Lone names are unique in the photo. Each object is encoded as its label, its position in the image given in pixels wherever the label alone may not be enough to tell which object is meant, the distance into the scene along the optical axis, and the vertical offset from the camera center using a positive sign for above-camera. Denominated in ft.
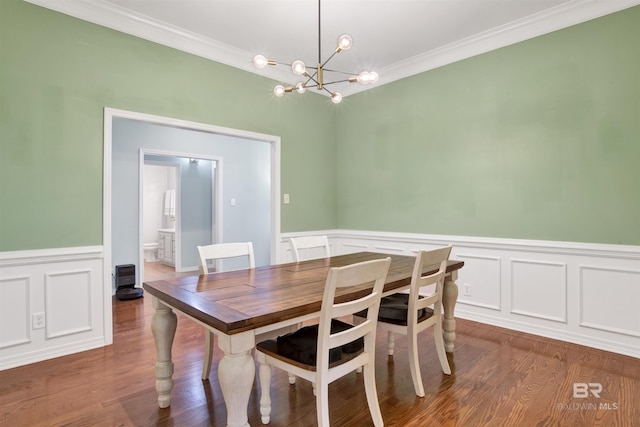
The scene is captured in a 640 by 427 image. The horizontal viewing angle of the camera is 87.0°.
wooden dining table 4.27 -1.31
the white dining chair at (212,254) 7.22 -0.93
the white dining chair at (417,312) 6.46 -2.06
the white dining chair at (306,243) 8.88 -0.84
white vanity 22.22 -2.22
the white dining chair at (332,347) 4.67 -2.12
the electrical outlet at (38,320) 8.07 -2.57
